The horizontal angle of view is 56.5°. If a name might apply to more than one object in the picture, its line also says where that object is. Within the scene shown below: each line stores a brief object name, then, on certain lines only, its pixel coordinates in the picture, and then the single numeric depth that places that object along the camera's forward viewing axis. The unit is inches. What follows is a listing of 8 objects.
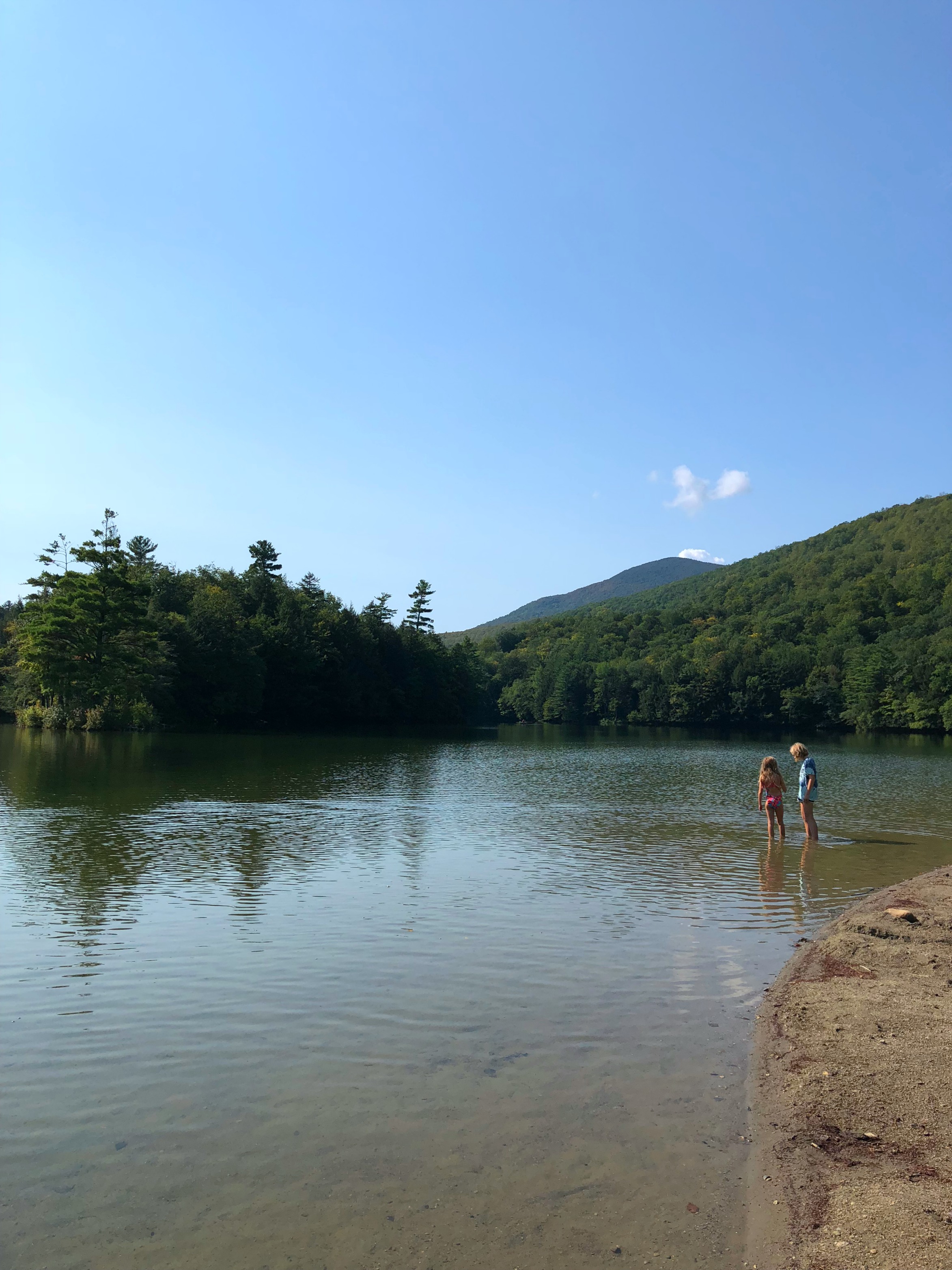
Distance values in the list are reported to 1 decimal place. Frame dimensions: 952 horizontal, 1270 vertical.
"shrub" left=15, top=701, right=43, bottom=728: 2265.0
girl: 686.5
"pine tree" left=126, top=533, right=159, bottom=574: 3882.9
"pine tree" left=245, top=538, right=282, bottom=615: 3496.6
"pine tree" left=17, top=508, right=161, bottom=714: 2110.0
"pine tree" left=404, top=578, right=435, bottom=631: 5172.2
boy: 687.1
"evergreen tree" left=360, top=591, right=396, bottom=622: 4372.5
